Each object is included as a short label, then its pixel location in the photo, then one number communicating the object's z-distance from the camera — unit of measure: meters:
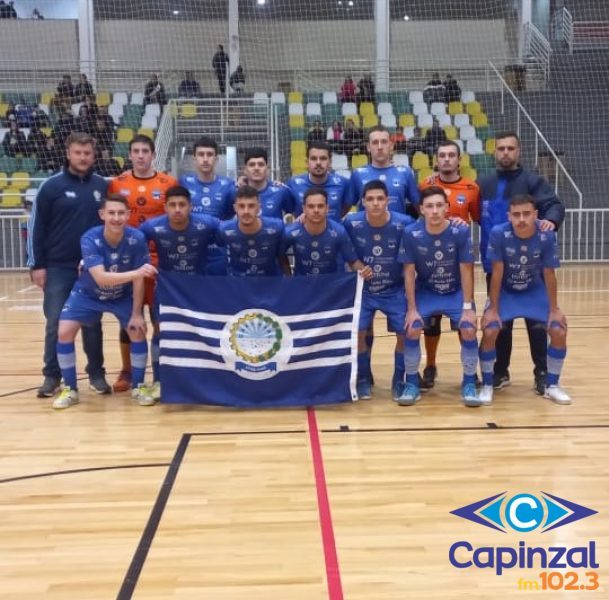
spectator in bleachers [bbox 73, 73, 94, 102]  16.12
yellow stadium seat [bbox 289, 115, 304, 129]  16.08
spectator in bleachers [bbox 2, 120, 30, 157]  15.62
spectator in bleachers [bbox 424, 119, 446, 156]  15.20
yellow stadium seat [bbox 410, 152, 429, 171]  14.80
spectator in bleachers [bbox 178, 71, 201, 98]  16.98
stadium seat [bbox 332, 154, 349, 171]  14.63
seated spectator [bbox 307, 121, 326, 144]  14.70
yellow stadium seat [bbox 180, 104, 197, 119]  15.78
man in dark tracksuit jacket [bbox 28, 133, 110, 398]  5.34
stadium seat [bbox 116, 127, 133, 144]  15.75
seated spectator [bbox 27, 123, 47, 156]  15.50
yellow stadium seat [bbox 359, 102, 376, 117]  16.45
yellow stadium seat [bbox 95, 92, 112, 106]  16.73
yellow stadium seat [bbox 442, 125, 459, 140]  16.25
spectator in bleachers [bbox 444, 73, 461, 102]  17.02
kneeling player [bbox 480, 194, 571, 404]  5.10
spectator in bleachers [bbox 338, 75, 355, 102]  16.66
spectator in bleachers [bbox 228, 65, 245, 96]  16.92
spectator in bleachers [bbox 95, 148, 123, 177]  13.63
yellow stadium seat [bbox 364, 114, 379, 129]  16.16
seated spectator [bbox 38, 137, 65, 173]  14.94
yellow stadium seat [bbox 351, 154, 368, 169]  14.85
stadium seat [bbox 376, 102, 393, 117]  16.52
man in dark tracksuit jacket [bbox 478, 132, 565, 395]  5.40
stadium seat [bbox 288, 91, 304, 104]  16.77
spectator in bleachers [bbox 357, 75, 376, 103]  16.50
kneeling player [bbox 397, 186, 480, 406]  5.07
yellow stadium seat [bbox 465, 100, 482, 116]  17.16
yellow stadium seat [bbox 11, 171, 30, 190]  14.71
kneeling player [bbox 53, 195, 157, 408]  5.04
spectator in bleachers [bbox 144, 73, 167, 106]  16.22
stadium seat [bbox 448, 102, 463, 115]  16.98
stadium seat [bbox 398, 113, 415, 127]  16.39
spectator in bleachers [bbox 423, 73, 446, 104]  17.00
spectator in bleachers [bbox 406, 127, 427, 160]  15.22
